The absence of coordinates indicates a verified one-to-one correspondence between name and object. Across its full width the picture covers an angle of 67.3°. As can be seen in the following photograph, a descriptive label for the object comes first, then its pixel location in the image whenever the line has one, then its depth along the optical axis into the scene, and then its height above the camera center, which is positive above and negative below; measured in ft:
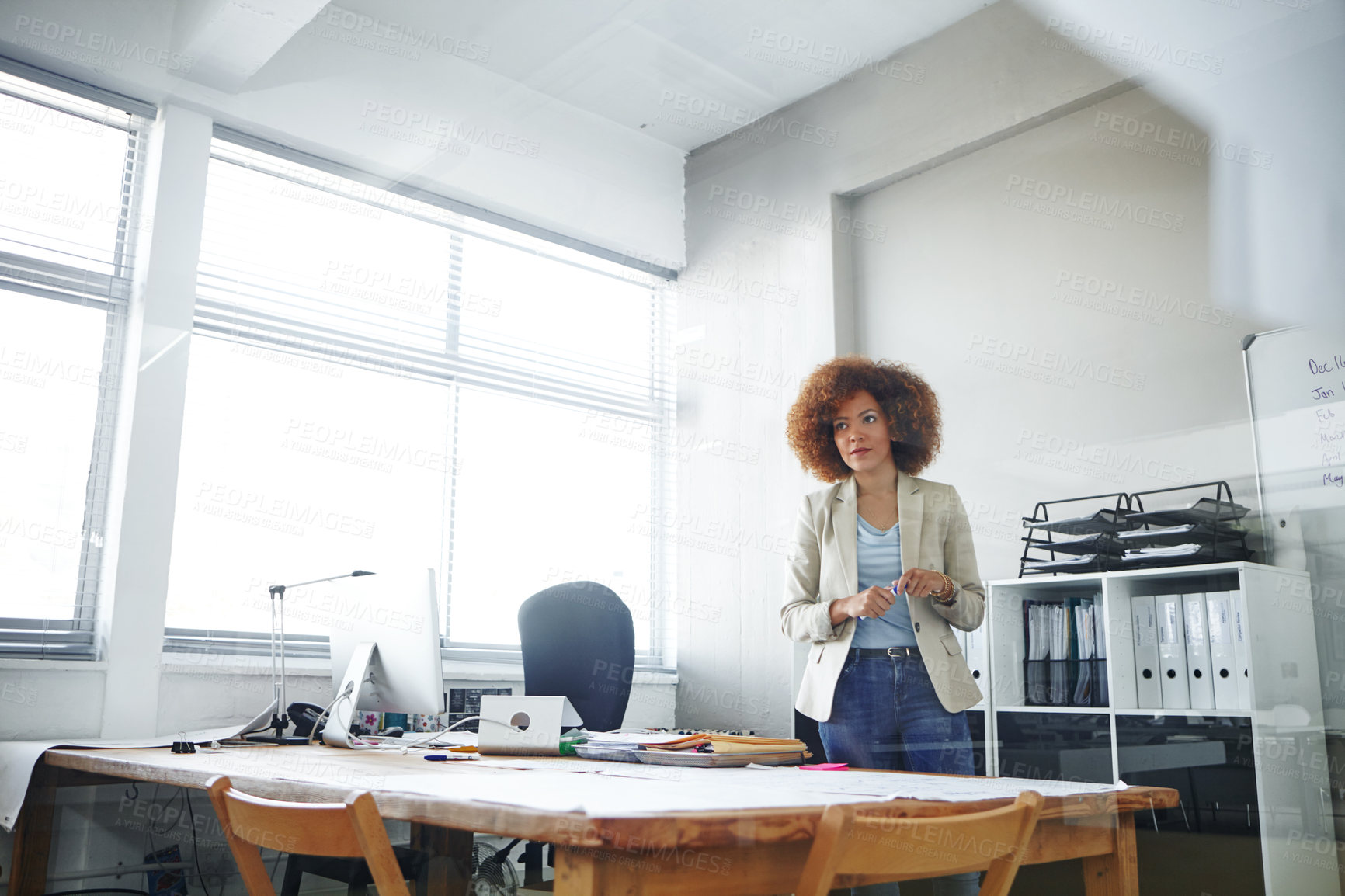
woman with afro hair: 6.76 +0.31
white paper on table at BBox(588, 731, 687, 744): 6.95 -0.66
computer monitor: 7.25 -0.05
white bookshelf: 8.14 -0.56
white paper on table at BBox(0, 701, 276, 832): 7.25 -0.86
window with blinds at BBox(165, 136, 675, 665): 11.23 +2.93
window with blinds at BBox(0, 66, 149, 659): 9.78 +2.94
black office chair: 10.38 -0.04
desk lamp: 8.37 -0.62
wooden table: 3.08 -0.69
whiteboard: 8.71 +1.61
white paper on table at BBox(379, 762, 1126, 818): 3.55 -0.60
